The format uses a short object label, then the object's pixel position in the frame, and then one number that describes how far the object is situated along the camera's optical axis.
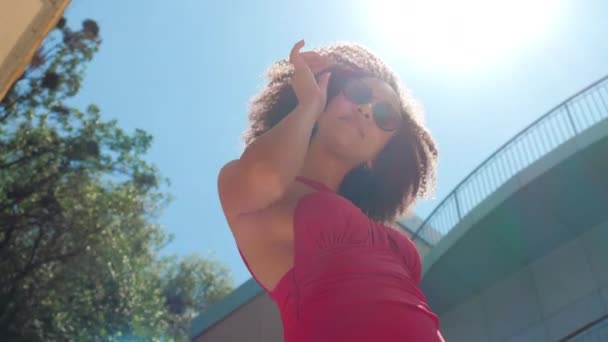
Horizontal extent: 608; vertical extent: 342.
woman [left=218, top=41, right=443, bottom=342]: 1.16
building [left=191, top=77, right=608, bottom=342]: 9.88
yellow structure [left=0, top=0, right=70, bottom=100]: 3.03
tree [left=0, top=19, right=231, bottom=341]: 16.95
